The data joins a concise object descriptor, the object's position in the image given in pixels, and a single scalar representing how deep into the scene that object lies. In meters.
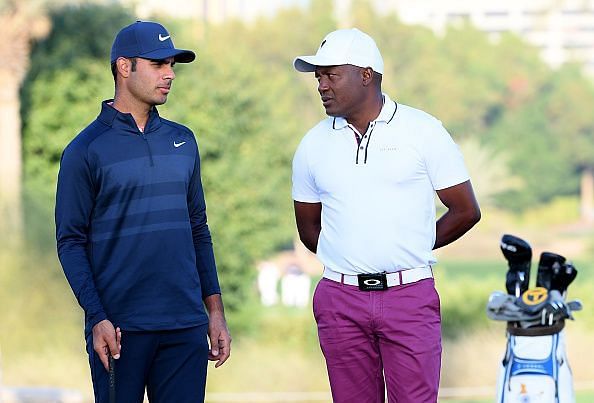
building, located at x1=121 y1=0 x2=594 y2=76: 161.00
